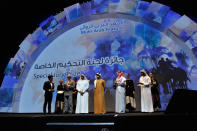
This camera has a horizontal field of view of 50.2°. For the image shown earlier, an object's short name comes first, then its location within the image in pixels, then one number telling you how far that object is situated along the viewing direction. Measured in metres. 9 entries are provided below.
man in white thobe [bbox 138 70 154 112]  7.01
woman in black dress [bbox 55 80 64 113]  7.65
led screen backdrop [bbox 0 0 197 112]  7.34
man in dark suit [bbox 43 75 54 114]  6.93
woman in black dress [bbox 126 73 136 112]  7.08
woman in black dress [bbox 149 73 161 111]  7.06
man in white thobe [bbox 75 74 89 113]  7.28
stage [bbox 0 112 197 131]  3.27
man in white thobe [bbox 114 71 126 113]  6.83
